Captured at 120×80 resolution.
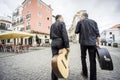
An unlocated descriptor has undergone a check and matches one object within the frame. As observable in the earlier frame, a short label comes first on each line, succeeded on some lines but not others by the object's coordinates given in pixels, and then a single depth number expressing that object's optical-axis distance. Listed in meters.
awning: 7.48
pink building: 18.02
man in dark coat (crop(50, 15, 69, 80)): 1.65
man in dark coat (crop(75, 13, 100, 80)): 1.69
